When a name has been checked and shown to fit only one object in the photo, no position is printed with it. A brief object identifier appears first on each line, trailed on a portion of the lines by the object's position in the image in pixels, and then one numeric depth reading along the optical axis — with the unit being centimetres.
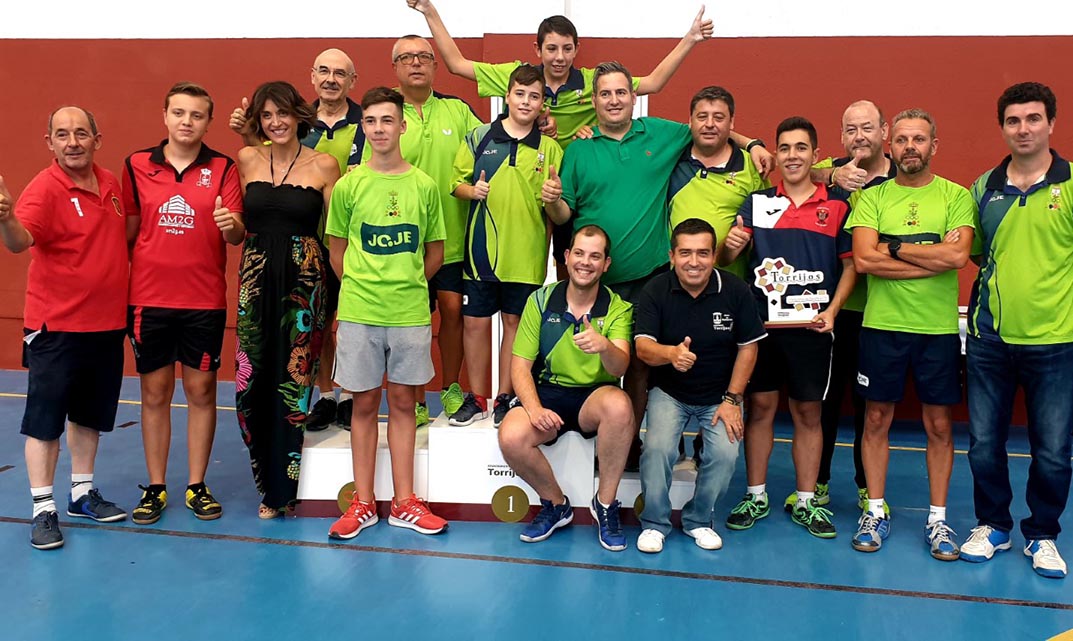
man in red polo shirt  338
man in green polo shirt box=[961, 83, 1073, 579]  310
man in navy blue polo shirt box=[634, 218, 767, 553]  337
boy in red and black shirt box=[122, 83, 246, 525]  353
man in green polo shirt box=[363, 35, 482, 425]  391
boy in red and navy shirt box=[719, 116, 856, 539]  349
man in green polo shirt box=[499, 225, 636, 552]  338
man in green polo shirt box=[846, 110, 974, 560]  328
